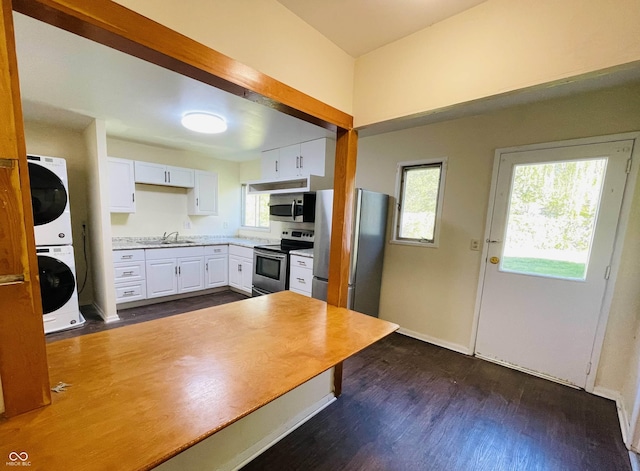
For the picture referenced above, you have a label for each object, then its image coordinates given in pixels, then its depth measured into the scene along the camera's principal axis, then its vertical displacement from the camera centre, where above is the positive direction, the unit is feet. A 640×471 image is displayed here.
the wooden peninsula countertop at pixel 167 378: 2.01 -1.94
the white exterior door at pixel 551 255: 6.73 -1.00
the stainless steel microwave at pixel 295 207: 11.22 +0.03
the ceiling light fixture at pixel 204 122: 8.27 +2.62
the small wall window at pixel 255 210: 15.80 -0.30
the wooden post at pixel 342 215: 5.16 -0.10
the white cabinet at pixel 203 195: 13.89 +0.41
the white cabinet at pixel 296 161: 11.05 +2.17
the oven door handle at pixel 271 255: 11.29 -2.21
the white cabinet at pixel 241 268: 13.21 -3.33
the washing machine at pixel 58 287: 8.51 -3.10
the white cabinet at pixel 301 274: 10.32 -2.72
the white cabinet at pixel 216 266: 13.51 -3.32
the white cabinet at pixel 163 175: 11.87 +1.27
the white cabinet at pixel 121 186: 11.06 +0.54
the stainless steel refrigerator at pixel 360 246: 9.04 -1.33
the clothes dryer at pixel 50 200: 8.16 -0.16
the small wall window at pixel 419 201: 9.33 +0.49
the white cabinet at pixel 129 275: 10.82 -3.27
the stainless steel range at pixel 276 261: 11.30 -2.50
